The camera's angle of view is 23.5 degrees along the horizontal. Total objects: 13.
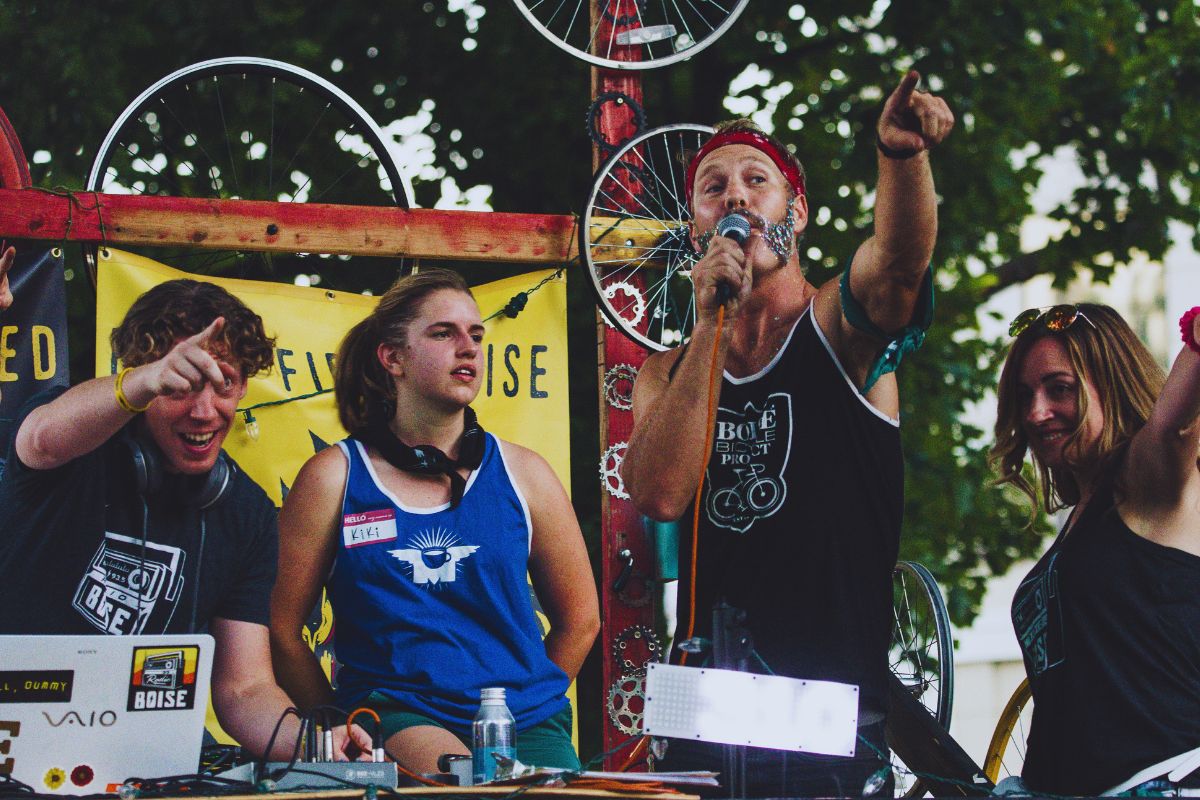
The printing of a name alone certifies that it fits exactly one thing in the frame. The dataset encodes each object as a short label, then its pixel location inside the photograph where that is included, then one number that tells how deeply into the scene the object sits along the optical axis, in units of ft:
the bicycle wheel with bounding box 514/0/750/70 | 34.47
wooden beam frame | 31.33
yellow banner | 31.77
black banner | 31.00
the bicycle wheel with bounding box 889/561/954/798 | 27.24
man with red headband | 20.57
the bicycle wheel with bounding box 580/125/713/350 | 32.86
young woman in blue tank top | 24.84
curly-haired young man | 24.45
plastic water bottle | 19.89
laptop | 17.07
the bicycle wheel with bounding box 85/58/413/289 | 43.93
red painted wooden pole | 30.72
